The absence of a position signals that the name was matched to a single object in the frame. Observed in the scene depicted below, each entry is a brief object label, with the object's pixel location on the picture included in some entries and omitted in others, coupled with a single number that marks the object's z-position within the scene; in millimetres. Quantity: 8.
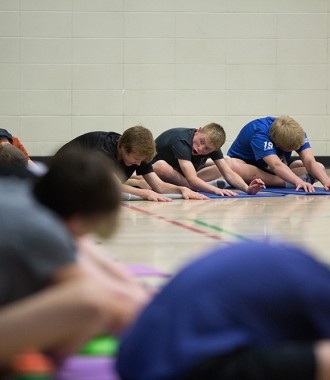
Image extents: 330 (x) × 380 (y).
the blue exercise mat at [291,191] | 12451
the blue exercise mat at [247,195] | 11978
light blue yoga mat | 11607
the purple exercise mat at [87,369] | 3121
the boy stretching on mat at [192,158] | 11716
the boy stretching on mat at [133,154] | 9931
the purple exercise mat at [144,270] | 5120
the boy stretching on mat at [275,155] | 12178
